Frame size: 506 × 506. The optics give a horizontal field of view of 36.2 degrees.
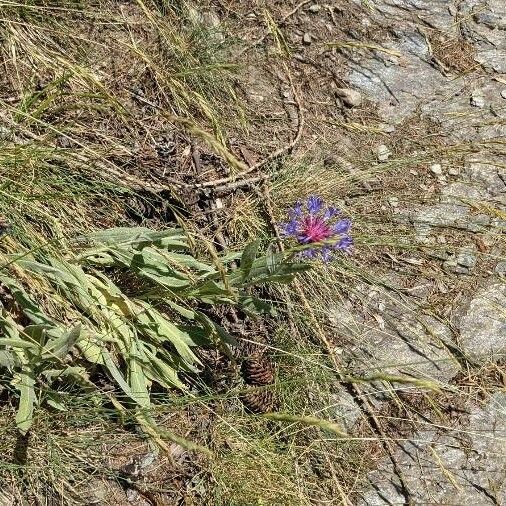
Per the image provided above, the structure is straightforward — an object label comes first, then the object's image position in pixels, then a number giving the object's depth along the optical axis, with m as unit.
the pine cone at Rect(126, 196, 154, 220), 2.33
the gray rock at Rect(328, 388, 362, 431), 2.20
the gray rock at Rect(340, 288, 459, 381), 2.36
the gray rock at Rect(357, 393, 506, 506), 2.15
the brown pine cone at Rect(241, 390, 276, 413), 2.13
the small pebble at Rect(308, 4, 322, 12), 3.12
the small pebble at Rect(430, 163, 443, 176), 2.86
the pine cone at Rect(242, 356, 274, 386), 2.15
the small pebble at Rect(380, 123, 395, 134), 2.91
